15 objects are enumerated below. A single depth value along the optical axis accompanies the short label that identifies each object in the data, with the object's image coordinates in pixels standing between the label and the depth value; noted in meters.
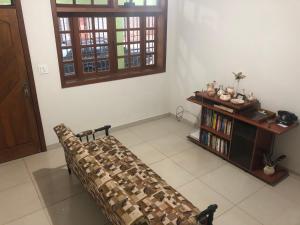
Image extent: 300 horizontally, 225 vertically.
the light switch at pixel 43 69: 3.10
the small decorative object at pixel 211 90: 3.28
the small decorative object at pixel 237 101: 2.94
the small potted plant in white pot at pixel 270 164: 2.85
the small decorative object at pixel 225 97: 3.07
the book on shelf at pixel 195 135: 3.64
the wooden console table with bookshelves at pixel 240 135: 2.79
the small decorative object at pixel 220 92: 3.19
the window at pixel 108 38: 3.27
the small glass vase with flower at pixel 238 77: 3.11
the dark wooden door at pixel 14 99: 2.78
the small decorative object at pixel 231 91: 3.15
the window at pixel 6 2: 2.70
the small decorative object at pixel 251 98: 3.04
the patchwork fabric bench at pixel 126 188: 1.51
